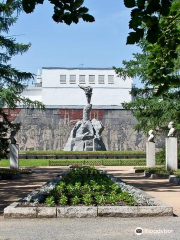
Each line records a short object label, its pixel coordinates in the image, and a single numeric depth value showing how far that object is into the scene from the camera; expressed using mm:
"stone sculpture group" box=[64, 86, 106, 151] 41000
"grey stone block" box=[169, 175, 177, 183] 17166
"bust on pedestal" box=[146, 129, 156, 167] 24875
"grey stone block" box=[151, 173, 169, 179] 19492
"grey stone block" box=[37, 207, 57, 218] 8133
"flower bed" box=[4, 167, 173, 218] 8156
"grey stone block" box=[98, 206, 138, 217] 8195
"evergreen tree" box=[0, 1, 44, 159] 23000
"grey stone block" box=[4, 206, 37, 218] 8117
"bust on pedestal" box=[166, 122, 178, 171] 21156
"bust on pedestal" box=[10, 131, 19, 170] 23641
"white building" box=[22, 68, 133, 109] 54531
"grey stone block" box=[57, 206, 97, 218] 8156
